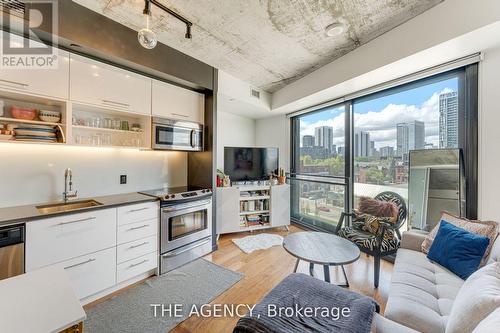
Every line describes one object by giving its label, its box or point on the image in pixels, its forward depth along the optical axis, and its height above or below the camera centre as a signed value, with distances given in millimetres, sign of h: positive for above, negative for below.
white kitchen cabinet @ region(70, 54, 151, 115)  2018 +870
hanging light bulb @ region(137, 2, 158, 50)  1489 +957
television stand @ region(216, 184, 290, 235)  3561 -778
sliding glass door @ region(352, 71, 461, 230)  2340 +513
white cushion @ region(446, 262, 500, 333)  862 -610
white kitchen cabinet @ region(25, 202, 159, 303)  1673 -762
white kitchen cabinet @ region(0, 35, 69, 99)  1676 +761
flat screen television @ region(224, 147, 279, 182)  3861 +68
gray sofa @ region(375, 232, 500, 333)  1125 -859
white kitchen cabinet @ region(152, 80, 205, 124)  2635 +887
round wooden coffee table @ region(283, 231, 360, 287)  1806 -809
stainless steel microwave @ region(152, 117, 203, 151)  2619 +433
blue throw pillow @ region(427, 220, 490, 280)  1548 -670
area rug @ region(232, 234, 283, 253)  3209 -1277
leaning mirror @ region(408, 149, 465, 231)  2207 -219
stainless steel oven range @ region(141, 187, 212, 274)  2475 -797
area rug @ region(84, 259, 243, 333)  1696 -1322
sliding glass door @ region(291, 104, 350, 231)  3535 -5
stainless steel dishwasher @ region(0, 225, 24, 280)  1479 -641
